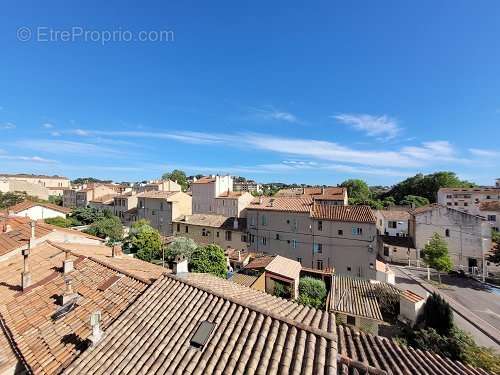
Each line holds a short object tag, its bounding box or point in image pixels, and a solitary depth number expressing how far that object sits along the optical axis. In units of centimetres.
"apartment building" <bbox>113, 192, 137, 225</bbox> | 5547
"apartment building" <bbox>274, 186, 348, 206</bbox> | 3966
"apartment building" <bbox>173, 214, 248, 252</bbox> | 3794
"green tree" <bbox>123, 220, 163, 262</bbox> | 2958
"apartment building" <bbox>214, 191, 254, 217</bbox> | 4284
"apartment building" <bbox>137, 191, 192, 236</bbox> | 4650
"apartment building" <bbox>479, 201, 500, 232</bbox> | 4832
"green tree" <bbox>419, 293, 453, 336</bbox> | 1584
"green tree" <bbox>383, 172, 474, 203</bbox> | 8238
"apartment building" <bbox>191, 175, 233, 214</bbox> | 4753
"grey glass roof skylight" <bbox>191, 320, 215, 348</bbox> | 622
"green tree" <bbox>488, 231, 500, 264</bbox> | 3391
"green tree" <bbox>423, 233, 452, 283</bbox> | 3066
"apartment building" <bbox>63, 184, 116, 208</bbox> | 7169
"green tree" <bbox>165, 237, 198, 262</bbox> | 2831
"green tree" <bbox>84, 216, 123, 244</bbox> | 3822
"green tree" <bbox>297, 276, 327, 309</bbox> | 2047
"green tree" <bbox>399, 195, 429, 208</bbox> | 7256
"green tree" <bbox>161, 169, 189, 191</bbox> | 11227
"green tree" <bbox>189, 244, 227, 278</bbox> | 2302
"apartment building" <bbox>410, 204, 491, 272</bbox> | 3562
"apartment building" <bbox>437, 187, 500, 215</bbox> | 6319
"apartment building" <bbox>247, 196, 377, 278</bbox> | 2930
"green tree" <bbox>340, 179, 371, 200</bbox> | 8775
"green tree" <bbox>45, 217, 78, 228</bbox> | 4088
